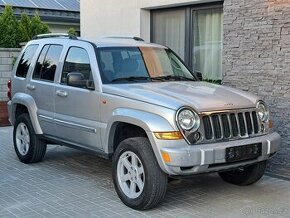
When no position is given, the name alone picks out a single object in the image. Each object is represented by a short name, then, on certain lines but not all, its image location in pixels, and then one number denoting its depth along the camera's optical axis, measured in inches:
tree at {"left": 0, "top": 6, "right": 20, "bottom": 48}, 544.1
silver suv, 210.7
